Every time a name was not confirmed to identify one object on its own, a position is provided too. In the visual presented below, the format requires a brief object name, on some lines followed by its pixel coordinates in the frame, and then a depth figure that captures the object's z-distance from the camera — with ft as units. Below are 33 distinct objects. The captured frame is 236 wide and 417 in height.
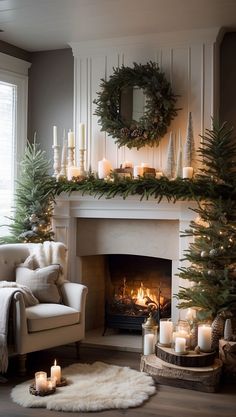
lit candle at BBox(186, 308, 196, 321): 15.73
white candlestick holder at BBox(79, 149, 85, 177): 18.03
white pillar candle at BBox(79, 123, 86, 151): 17.99
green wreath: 17.15
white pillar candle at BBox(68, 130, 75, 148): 18.10
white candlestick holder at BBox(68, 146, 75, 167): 18.21
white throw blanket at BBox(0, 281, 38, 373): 14.01
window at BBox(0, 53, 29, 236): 18.93
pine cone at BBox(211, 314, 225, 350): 15.20
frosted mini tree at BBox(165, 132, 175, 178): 17.02
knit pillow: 16.16
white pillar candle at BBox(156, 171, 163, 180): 16.78
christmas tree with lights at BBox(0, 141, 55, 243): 18.15
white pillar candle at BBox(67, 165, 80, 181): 17.80
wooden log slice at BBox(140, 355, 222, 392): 13.62
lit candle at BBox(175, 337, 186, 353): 14.23
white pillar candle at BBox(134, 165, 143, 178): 17.07
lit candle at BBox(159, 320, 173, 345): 14.83
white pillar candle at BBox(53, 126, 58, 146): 18.19
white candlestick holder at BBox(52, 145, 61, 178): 18.35
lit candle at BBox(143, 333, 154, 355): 15.30
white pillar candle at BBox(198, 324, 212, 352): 14.56
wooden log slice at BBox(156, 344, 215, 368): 14.05
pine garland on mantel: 15.62
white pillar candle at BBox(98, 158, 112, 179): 17.59
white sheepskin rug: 12.28
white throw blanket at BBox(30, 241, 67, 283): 17.02
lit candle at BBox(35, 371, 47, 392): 12.82
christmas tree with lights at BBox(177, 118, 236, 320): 15.16
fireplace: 17.06
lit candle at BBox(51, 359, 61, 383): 13.37
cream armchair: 14.38
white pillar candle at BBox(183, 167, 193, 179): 16.42
